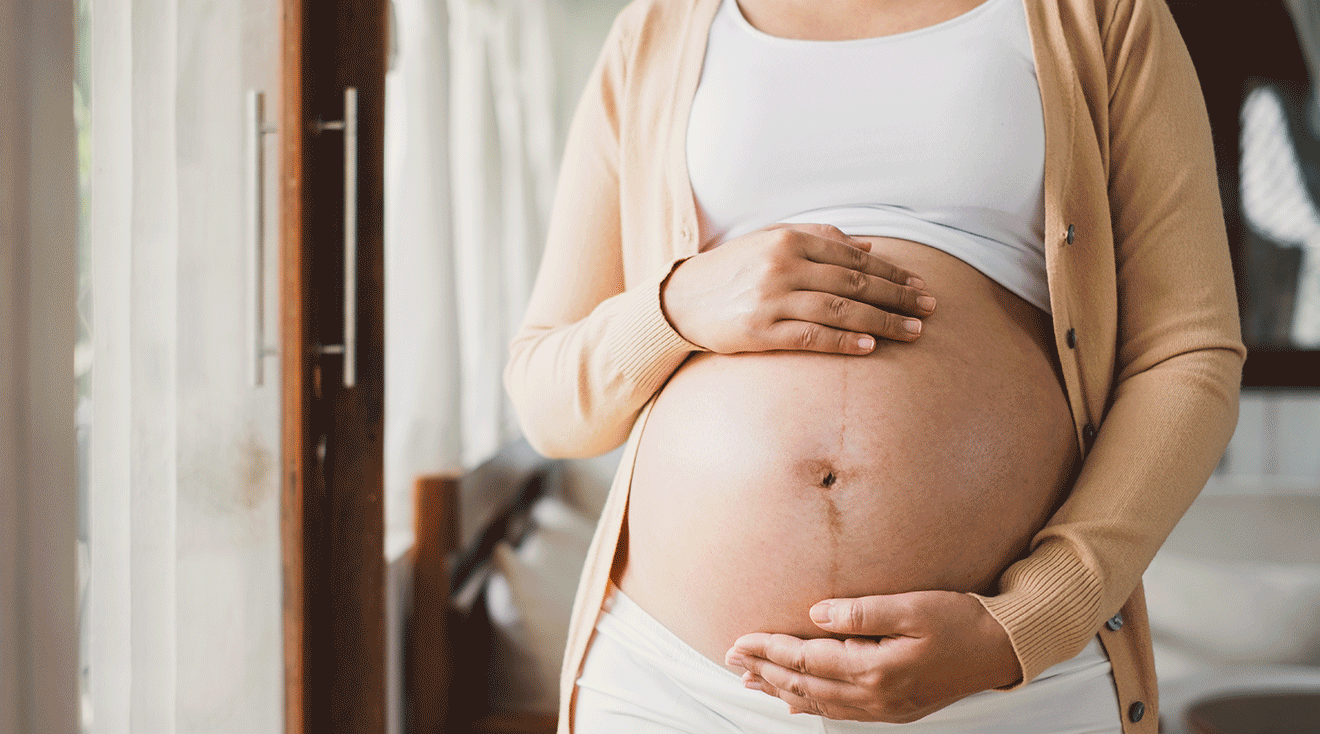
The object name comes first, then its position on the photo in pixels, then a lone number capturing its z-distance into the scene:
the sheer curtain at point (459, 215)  1.99
